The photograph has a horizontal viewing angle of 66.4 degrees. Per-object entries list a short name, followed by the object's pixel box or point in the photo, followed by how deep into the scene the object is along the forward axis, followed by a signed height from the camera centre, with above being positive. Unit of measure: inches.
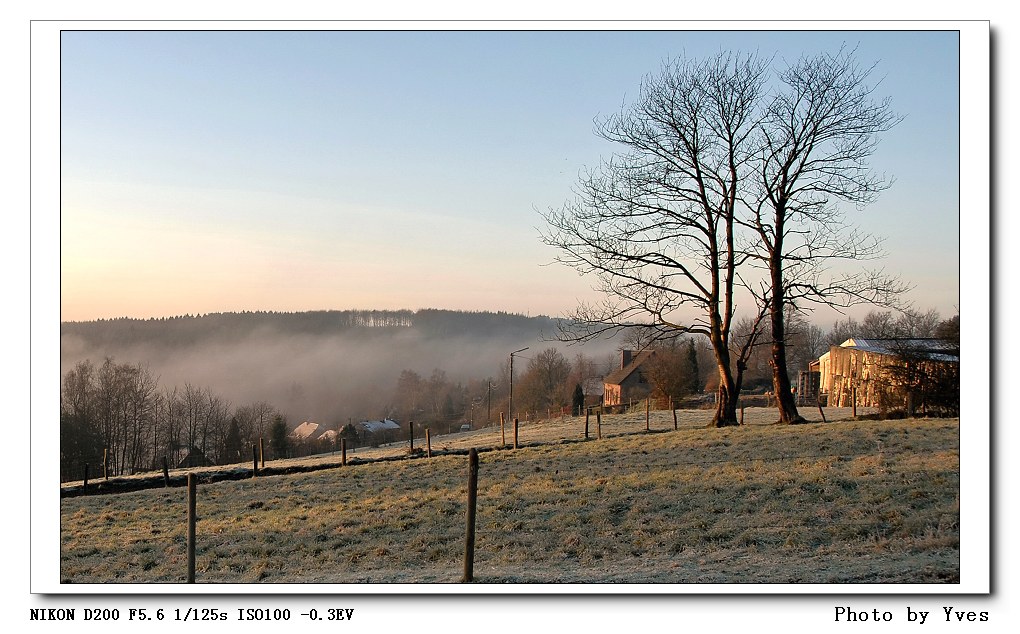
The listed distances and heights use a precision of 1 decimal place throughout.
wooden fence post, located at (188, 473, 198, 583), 352.2 -95.5
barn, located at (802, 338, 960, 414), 1000.9 -74.4
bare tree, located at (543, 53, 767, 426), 872.3 +136.2
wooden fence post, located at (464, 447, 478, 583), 333.4 -87.7
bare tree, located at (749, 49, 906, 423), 816.9 +148.7
